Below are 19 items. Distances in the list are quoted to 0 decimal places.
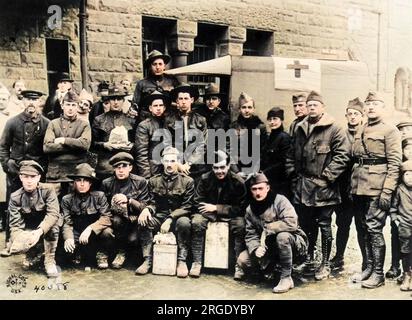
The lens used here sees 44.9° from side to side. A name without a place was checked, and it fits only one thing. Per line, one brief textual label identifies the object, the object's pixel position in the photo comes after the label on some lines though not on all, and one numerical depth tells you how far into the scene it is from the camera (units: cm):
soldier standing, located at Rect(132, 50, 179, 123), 620
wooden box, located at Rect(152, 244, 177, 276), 520
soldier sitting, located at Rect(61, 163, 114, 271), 532
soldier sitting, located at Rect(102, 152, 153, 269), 534
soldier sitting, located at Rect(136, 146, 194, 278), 525
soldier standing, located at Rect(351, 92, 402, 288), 490
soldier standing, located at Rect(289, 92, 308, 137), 571
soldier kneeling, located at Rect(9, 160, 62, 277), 520
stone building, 684
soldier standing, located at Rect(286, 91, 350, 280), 513
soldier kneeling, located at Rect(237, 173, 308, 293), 488
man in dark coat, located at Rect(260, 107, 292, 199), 548
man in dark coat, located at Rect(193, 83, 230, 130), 593
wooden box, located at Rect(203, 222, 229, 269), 524
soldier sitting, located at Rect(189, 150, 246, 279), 522
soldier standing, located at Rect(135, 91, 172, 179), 552
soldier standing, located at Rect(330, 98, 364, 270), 522
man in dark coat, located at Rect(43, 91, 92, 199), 552
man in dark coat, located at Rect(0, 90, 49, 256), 563
